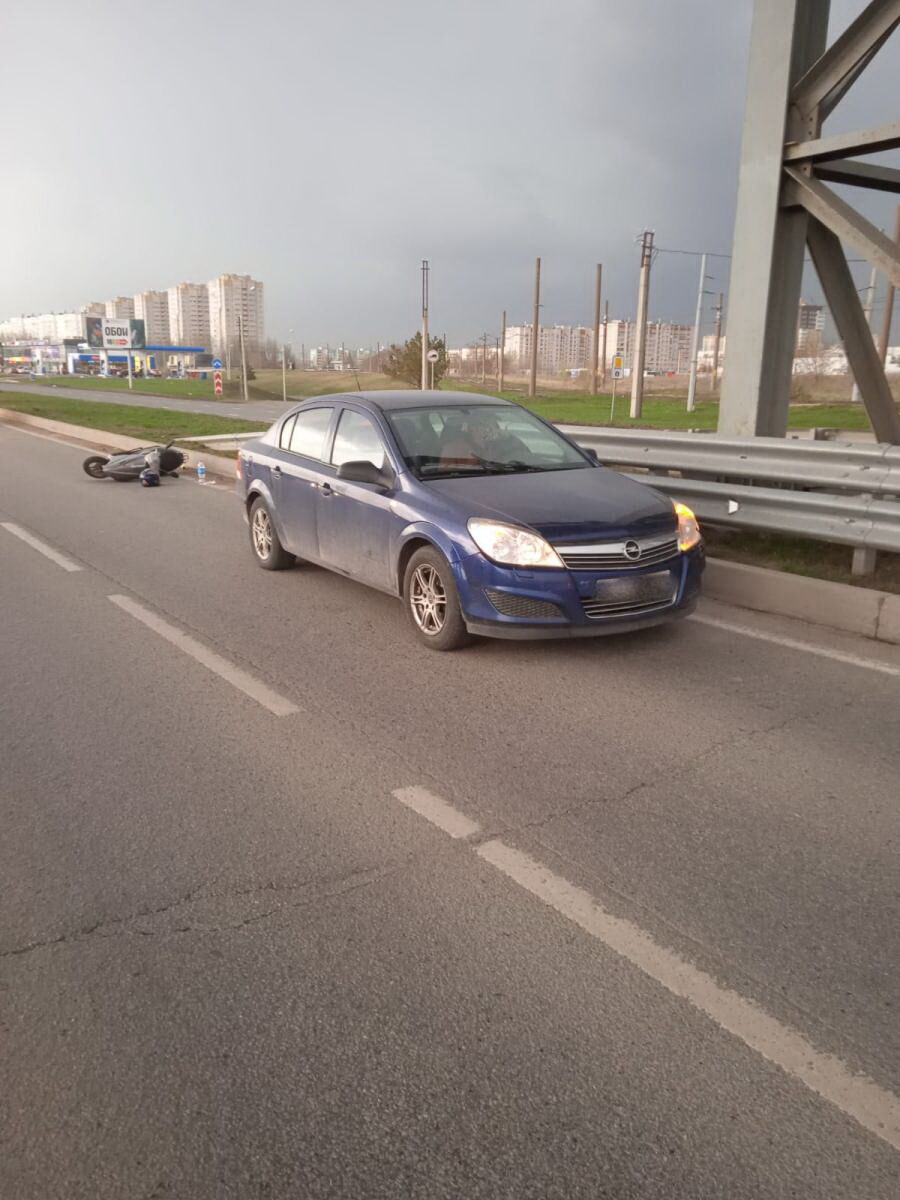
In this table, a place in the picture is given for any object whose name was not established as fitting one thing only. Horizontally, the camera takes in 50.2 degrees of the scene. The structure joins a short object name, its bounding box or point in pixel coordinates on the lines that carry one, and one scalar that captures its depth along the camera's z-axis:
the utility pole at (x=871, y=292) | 32.79
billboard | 96.81
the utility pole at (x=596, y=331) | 60.92
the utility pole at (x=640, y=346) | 42.50
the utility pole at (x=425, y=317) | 48.48
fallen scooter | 15.04
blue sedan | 5.49
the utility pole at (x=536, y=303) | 67.25
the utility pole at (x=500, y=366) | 74.94
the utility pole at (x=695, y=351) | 44.24
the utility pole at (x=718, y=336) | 58.18
